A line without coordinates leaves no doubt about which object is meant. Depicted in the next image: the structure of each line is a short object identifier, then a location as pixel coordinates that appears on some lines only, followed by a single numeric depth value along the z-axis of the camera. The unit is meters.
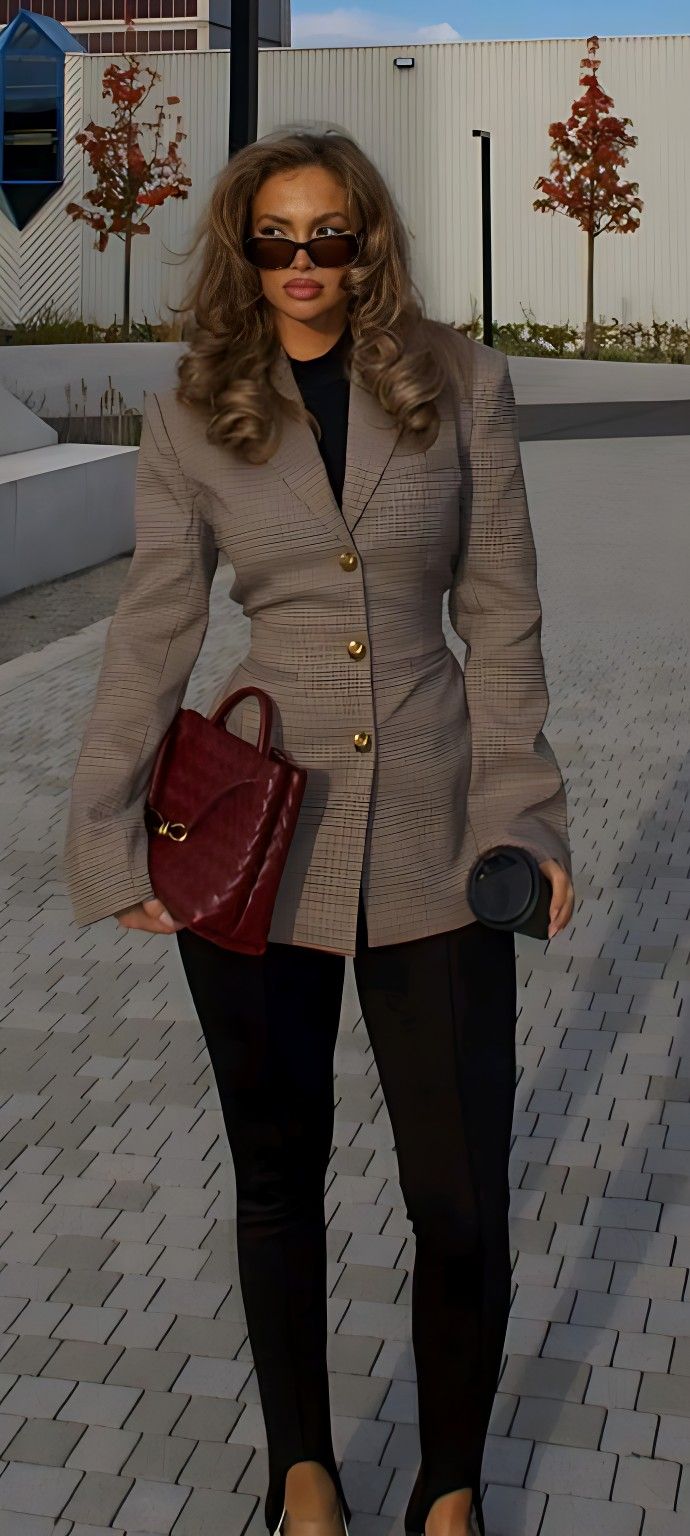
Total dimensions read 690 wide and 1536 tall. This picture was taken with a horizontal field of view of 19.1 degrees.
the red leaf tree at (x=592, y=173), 32.59
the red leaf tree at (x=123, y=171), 30.83
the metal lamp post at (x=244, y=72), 10.99
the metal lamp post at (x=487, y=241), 26.97
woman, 2.34
